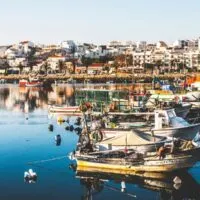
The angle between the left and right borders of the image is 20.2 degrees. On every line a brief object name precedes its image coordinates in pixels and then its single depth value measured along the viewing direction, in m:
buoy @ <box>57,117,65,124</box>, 38.20
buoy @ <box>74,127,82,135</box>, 32.12
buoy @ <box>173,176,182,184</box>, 19.46
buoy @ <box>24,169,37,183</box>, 20.42
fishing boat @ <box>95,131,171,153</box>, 21.41
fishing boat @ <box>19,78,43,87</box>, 92.56
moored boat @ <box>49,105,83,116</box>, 42.22
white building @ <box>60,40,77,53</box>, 160.38
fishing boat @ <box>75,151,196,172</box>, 20.06
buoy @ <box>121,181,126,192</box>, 18.97
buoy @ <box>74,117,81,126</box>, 35.80
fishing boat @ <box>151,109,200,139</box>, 23.80
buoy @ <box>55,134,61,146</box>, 28.39
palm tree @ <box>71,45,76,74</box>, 124.65
